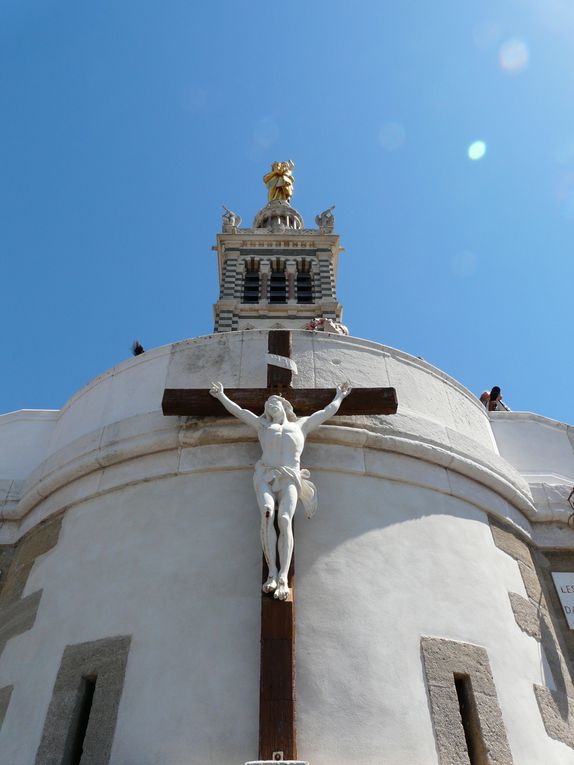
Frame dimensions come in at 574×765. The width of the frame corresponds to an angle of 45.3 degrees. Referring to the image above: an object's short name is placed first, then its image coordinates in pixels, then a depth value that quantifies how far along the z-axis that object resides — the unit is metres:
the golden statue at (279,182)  38.06
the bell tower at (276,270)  30.11
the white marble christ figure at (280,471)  6.29
